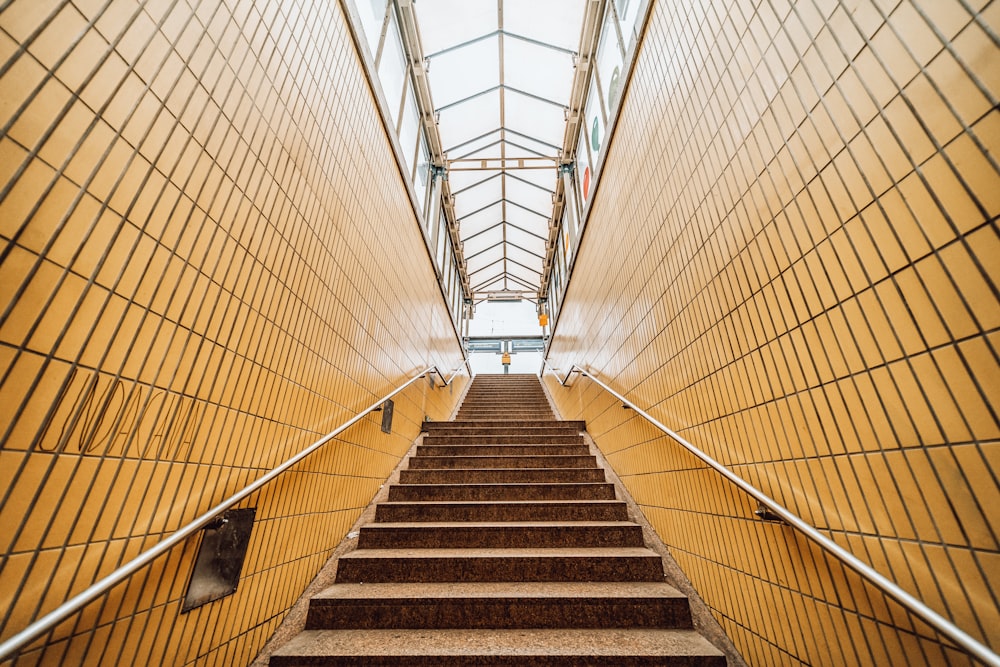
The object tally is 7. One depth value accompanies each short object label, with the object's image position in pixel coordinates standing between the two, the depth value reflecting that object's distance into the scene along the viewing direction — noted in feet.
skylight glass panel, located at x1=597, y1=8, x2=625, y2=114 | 13.04
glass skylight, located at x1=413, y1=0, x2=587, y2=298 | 15.76
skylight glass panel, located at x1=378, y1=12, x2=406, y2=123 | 13.00
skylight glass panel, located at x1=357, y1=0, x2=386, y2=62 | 11.07
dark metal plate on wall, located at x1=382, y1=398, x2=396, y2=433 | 11.12
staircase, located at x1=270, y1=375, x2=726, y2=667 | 5.32
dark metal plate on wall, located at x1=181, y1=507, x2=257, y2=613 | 4.66
